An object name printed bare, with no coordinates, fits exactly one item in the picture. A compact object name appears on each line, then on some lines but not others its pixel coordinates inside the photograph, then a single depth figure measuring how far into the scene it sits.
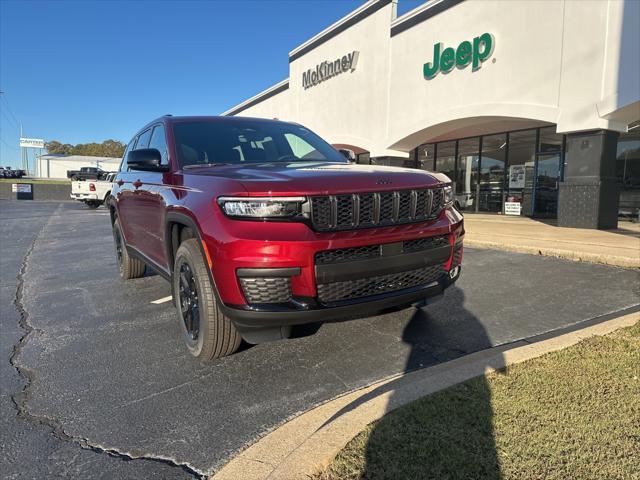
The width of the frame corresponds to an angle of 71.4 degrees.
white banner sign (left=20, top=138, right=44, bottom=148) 97.61
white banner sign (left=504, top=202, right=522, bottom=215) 15.16
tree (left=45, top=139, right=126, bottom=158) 107.56
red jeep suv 2.61
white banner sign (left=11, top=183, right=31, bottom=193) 30.92
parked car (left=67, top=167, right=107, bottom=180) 23.80
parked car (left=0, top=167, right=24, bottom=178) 60.66
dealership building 9.91
